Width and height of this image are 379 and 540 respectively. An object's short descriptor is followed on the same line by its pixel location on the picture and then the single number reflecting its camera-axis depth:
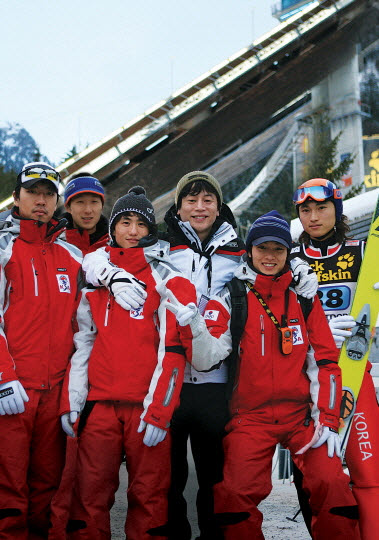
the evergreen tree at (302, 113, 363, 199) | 18.53
